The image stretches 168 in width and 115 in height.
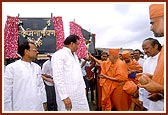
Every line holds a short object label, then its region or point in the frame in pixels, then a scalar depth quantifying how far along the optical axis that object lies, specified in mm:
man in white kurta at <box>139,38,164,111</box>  1256
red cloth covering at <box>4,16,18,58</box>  1958
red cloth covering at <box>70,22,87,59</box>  2099
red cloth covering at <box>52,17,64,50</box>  2257
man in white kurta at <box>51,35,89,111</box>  1208
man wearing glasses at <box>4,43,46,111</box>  1142
